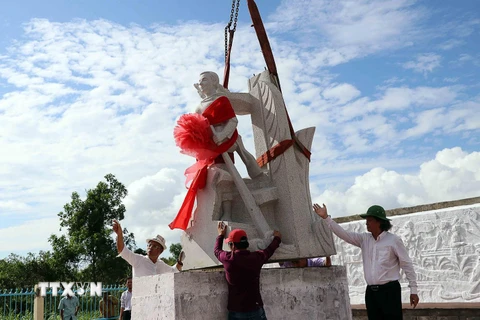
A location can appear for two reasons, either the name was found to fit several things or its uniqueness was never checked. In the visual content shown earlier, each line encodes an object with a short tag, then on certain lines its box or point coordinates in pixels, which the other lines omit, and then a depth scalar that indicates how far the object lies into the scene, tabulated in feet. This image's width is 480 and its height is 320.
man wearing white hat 13.70
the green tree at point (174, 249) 84.12
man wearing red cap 11.19
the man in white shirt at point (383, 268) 11.39
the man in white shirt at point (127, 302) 23.81
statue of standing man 13.32
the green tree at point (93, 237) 55.88
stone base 11.39
